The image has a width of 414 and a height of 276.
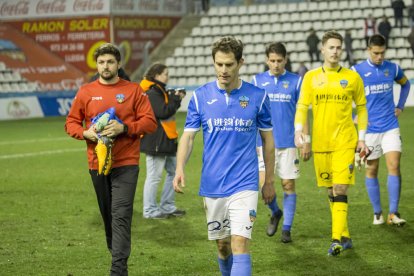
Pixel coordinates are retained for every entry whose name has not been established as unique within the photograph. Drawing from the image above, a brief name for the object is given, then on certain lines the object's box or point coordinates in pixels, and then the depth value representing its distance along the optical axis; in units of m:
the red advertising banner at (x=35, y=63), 40.50
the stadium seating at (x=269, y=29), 38.62
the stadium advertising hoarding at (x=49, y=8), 39.16
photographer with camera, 11.97
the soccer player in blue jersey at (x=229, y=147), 7.04
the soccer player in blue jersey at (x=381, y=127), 11.23
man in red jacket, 8.23
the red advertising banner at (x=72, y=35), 39.47
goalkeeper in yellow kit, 9.49
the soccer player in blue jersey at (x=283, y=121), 10.60
